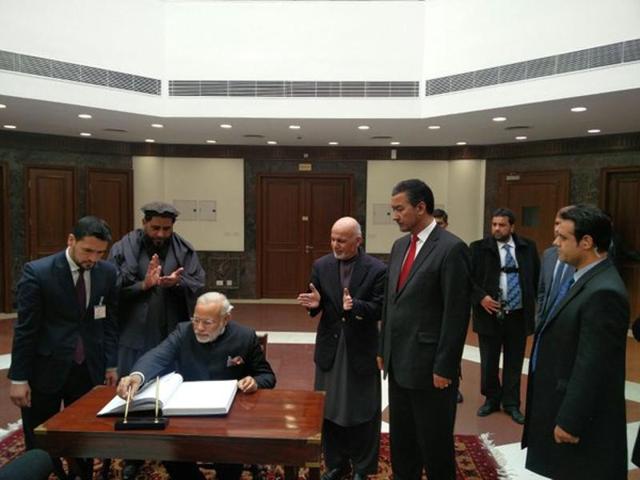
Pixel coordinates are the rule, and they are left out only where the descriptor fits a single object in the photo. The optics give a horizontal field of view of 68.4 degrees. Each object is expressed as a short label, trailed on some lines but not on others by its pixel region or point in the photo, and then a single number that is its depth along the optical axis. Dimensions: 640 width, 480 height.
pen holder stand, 1.70
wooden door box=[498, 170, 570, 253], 7.21
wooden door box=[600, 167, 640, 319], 6.55
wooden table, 1.68
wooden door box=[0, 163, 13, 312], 6.95
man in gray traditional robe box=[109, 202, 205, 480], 2.77
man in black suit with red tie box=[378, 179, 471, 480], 2.10
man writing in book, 2.28
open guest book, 1.82
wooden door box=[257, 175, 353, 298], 8.41
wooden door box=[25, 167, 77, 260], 7.17
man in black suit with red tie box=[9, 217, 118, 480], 2.23
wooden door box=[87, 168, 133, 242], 7.68
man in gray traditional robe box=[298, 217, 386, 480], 2.54
